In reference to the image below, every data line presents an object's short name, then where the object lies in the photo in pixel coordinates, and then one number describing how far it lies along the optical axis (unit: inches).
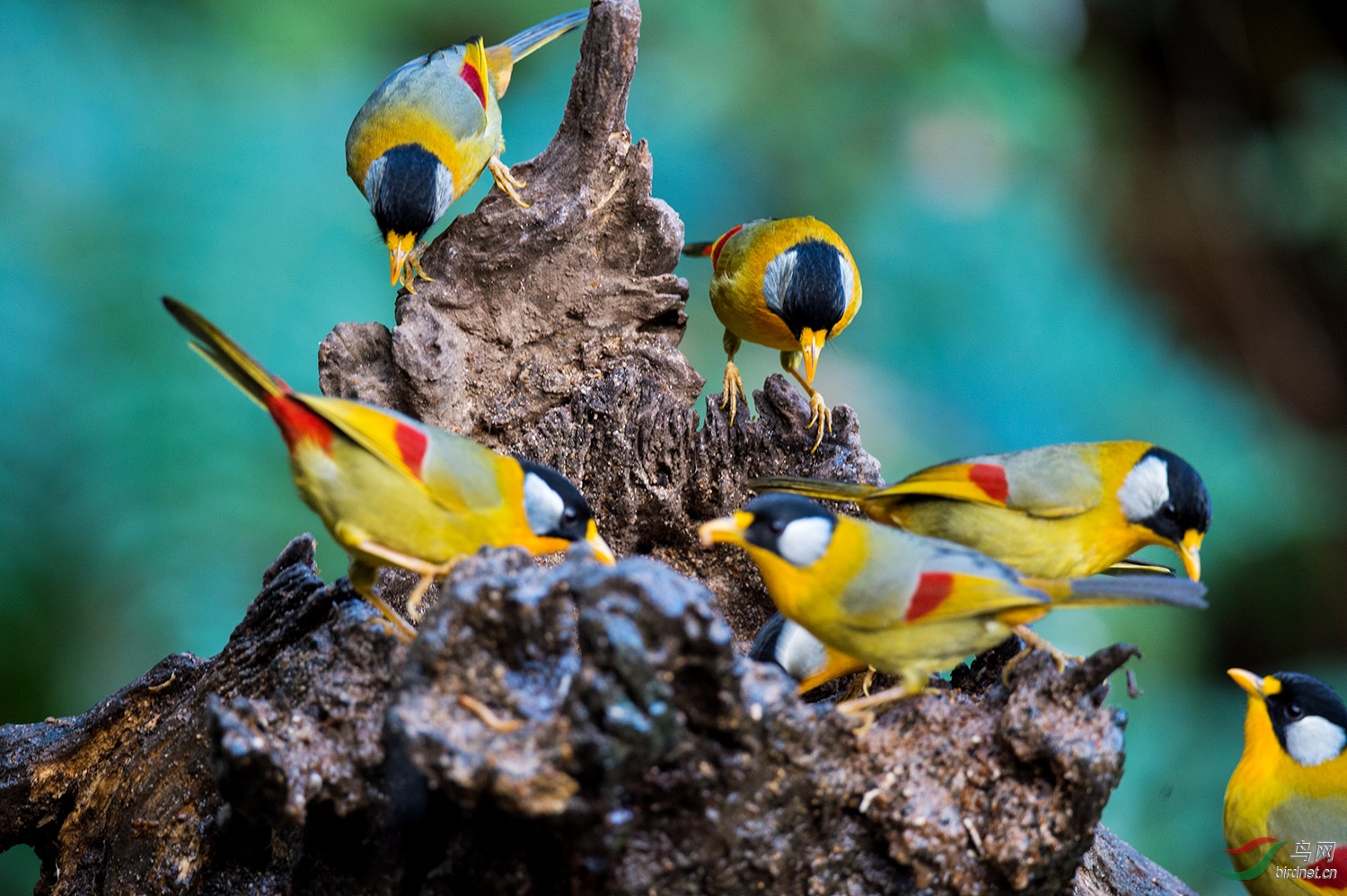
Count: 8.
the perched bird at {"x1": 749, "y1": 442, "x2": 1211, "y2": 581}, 188.4
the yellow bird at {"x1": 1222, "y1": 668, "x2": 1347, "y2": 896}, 218.7
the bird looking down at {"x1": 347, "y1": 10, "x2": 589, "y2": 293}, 241.4
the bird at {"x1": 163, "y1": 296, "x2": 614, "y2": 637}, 156.8
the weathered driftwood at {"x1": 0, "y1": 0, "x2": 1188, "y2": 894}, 126.3
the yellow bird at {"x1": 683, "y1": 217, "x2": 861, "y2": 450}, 245.9
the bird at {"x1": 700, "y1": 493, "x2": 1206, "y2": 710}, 153.6
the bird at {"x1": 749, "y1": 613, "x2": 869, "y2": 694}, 191.9
